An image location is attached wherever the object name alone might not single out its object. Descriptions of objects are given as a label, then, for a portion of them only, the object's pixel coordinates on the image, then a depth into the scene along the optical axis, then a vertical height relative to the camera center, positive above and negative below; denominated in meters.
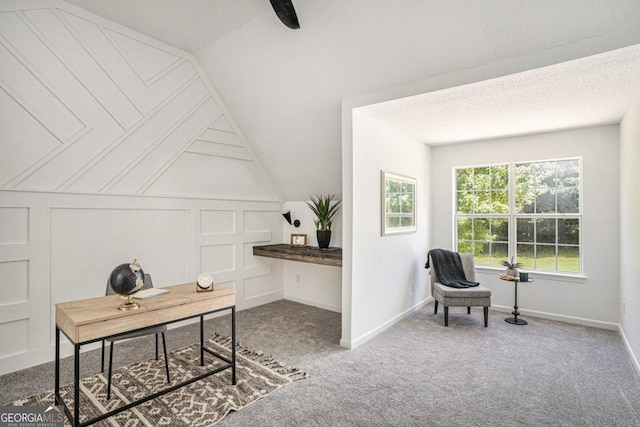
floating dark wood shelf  3.78 -0.46
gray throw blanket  4.30 -0.64
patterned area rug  2.18 -1.27
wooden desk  1.92 -0.63
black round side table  3.99 -1.16
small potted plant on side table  4.04 -0.62
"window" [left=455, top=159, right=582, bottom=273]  4.16 +0.04
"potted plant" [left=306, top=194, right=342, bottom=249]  4.44 +0.00
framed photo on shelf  4.83 -0.35
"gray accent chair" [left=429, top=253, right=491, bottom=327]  3.89 -0.93
